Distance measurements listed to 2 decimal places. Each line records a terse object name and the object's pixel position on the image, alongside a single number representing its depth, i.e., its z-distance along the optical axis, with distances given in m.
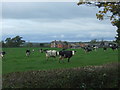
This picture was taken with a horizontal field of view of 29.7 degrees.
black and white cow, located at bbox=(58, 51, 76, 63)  22.80
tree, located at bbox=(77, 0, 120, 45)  9.08
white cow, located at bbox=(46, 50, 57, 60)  25.19
